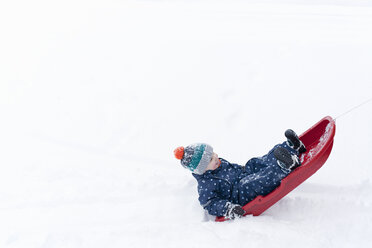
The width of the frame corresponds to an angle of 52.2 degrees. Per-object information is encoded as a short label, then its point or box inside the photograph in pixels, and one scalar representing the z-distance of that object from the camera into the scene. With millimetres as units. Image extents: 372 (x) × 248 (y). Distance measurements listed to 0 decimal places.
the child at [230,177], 2479
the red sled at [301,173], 2398
